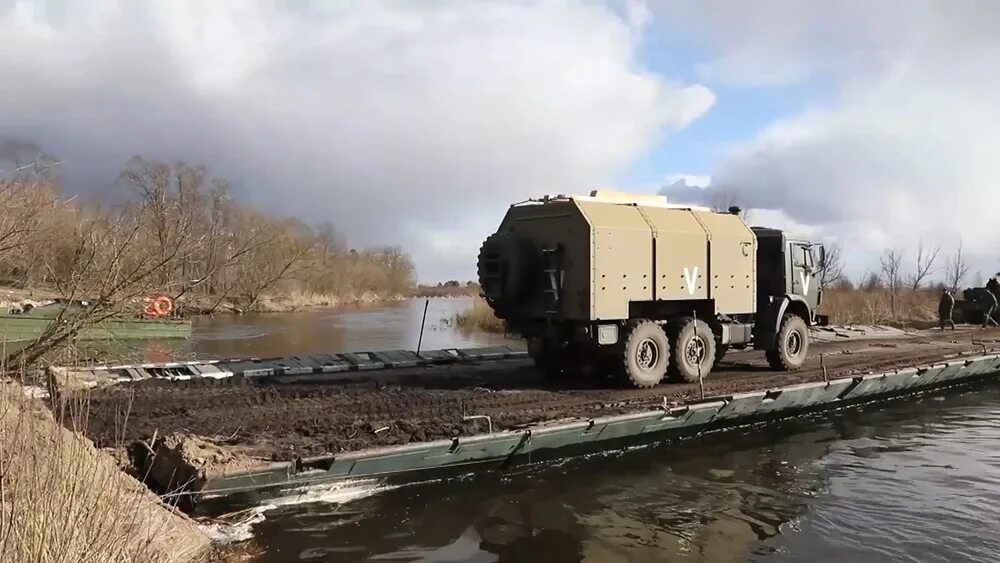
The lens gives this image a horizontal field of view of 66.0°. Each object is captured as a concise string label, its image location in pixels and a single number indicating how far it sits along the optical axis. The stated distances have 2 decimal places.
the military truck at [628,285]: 10.83
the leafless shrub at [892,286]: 32.42
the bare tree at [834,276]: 35.39
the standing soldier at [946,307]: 25.06
